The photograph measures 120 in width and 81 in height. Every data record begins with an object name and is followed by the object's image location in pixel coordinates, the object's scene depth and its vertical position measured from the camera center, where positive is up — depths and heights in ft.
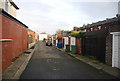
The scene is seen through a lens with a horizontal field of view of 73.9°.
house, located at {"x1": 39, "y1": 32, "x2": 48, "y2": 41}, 237.42 +9.94
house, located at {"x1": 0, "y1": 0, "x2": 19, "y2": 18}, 34.27 +17.38
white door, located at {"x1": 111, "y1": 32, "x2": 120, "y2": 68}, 19.29 -2.56
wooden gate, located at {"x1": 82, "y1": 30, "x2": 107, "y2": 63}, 23.01 -1.44
